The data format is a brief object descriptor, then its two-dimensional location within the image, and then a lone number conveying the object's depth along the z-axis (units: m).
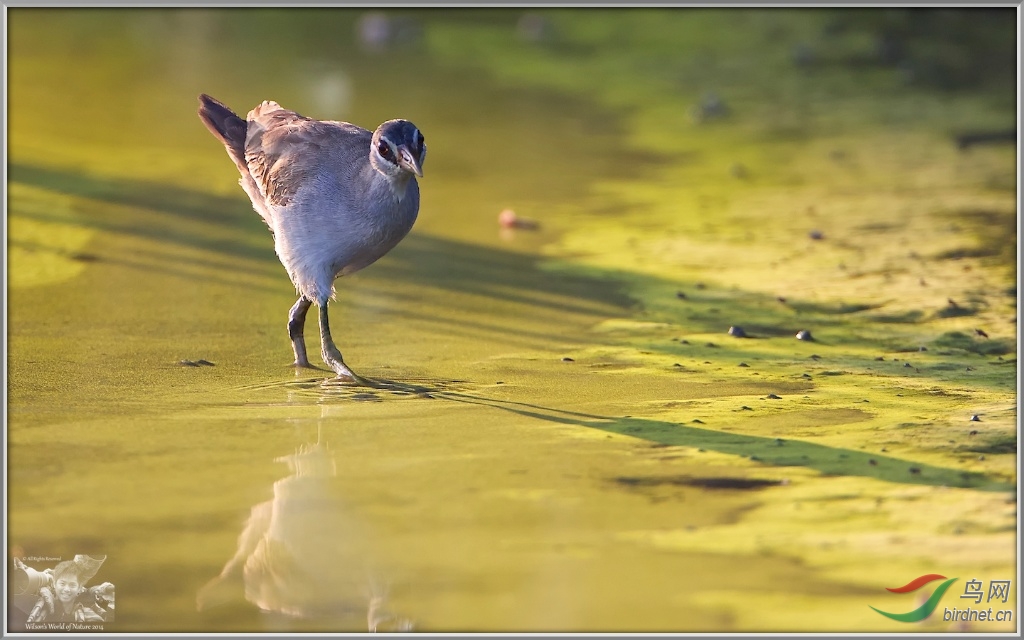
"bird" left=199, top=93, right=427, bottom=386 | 11.44
